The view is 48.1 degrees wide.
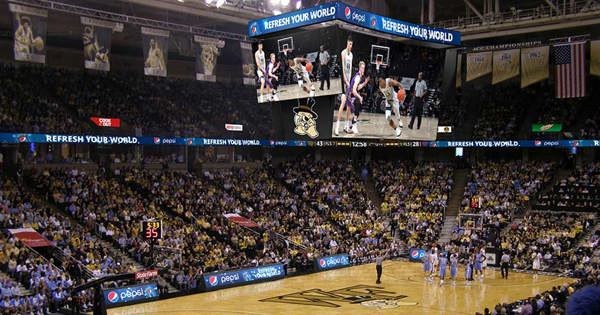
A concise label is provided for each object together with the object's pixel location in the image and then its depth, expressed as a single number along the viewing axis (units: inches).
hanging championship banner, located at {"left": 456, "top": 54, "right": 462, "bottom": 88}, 1700.9
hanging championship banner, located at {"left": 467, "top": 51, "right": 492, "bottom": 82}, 1619.1
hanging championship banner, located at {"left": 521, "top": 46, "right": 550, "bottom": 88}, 1553.9
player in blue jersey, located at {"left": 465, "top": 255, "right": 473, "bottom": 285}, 1166.1
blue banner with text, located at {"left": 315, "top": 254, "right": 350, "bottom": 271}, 1347.2
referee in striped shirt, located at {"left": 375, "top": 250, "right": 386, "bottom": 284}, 1146.0
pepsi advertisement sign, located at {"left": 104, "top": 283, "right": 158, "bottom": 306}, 973.8
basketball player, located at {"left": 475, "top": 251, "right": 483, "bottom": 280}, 1197.7
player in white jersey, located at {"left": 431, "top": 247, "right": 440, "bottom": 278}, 1208.8
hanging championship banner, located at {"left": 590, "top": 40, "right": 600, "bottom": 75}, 1493.6
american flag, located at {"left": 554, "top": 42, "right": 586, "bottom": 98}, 1488.7
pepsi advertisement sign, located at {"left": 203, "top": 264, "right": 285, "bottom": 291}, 1131.7
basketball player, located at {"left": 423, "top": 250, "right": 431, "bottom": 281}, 1222.9
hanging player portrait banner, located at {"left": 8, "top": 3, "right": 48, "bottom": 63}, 1043.9
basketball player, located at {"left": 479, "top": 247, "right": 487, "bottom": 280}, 1202.1
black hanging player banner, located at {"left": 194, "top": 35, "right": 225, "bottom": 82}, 1289.4
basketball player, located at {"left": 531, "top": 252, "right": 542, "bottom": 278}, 1291.8
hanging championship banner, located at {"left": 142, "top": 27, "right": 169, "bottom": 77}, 1219.9
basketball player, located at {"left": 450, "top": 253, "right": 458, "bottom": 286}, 1160.8
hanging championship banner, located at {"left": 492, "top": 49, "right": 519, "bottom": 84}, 1589.6
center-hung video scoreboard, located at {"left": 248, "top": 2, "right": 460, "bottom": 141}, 948.6
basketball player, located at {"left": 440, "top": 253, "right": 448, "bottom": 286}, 1167.0
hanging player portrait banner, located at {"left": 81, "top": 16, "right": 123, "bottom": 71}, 1139.9
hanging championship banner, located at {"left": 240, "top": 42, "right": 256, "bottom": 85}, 1322.6
